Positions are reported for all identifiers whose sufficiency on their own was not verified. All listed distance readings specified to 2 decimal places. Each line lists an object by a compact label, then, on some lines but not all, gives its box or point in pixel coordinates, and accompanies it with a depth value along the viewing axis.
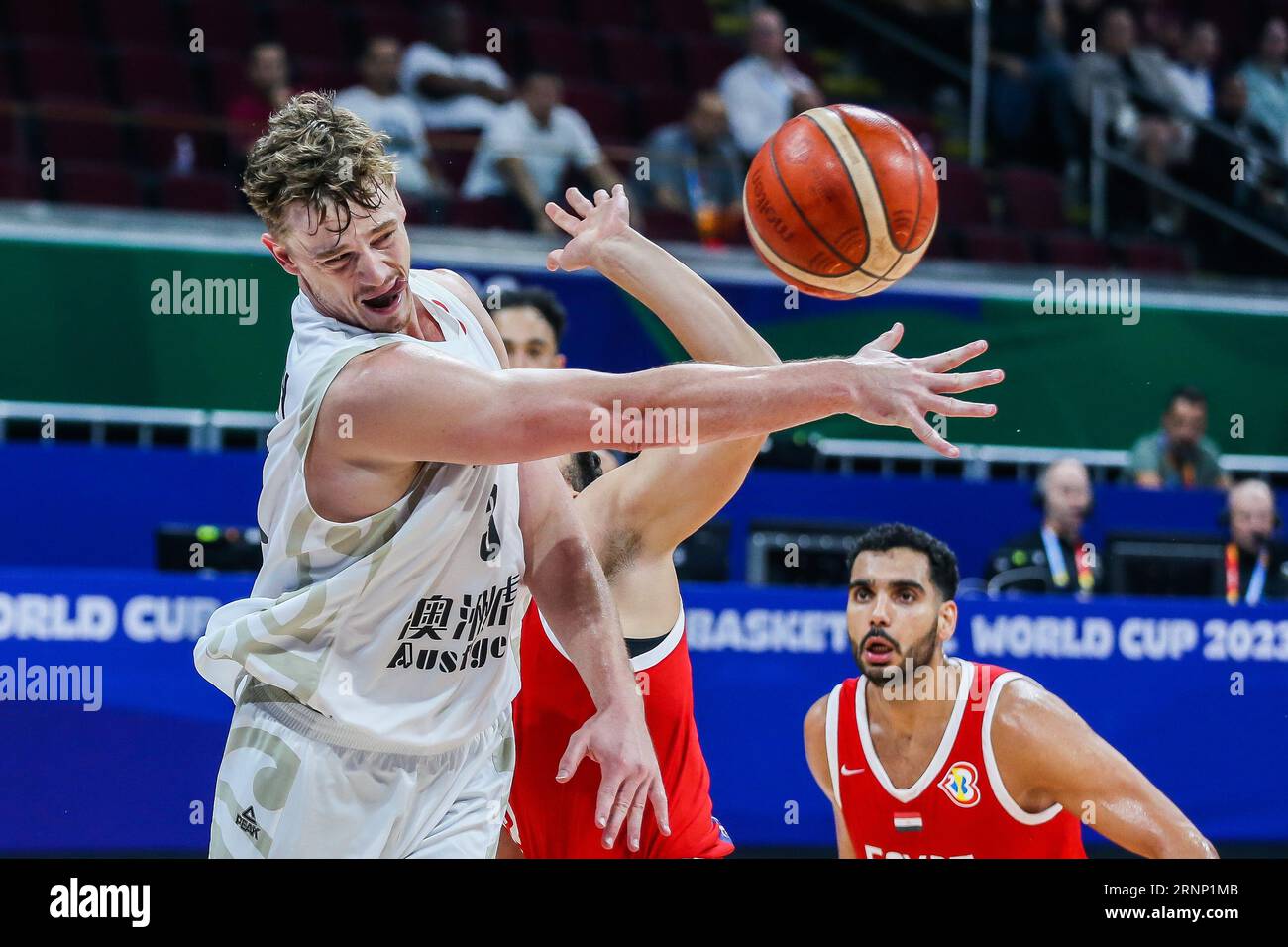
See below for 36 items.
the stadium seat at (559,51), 10.57
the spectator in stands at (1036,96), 10.79
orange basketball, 3.89
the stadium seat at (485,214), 8.52
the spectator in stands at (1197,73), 11.44
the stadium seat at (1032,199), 10.34
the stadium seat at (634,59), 10.80
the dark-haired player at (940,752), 3.95
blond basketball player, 2.80
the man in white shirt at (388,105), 8.55
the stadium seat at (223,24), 9.64
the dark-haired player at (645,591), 3.74
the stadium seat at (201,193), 8.39
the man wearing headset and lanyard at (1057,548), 7.27
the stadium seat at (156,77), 9.27
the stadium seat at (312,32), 9.83
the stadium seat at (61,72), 8.98
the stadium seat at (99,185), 8.20
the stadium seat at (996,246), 9.84
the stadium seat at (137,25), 9.53
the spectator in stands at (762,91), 9.87
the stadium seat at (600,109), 10.09
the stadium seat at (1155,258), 10.21
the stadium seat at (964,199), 10.16
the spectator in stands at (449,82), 9.11
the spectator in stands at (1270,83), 11.51
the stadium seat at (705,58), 10.99
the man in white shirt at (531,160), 8.66
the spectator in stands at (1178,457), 8.44
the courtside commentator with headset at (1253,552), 7.41
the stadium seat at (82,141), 8.40
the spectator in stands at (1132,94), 10.60
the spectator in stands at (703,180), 9.03
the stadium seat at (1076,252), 9.99
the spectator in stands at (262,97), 8.50
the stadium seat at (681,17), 11.41
